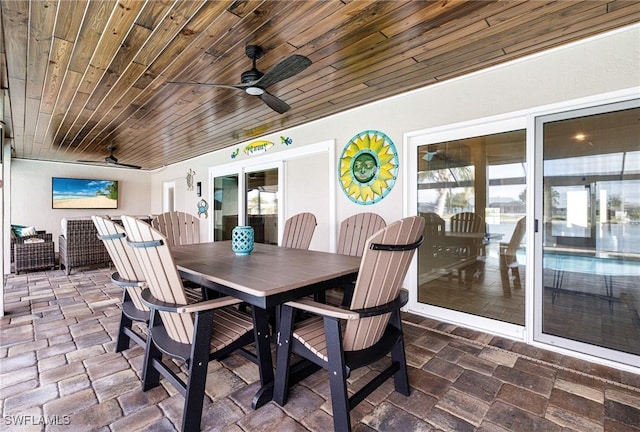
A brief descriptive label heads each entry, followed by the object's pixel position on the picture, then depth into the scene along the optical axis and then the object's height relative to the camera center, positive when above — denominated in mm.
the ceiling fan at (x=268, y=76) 1937 +988
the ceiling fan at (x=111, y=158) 5654 +1079
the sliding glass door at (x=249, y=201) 5219 +284
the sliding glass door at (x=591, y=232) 2205 -124
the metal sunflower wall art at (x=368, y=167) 3484 +599
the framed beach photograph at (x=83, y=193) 7403 +562
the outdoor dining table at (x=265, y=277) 1516 -353
